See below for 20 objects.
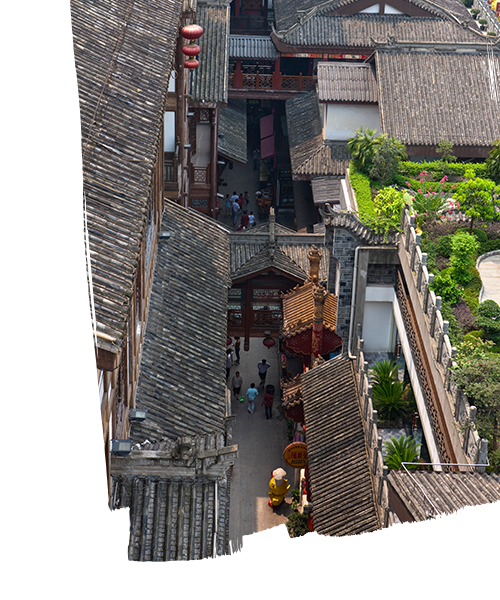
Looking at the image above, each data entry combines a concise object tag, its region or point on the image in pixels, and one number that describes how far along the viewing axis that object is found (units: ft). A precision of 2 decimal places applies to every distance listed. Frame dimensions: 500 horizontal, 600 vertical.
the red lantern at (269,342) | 109.19
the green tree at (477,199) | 84.94
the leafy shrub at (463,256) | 77.00
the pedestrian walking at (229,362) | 112.06
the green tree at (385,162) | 99.04
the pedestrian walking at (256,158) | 179.83
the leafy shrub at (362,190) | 91.35
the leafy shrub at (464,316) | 70.64
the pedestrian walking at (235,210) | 151.02
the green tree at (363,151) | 100.89
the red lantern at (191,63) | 111.55
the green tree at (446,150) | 112.15
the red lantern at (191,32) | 101.81
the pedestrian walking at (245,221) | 148.77
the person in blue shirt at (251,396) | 105.09
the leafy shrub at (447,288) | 74.33
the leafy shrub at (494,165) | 97.39
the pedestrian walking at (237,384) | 108.27
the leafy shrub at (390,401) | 81.05
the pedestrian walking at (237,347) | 113.89
